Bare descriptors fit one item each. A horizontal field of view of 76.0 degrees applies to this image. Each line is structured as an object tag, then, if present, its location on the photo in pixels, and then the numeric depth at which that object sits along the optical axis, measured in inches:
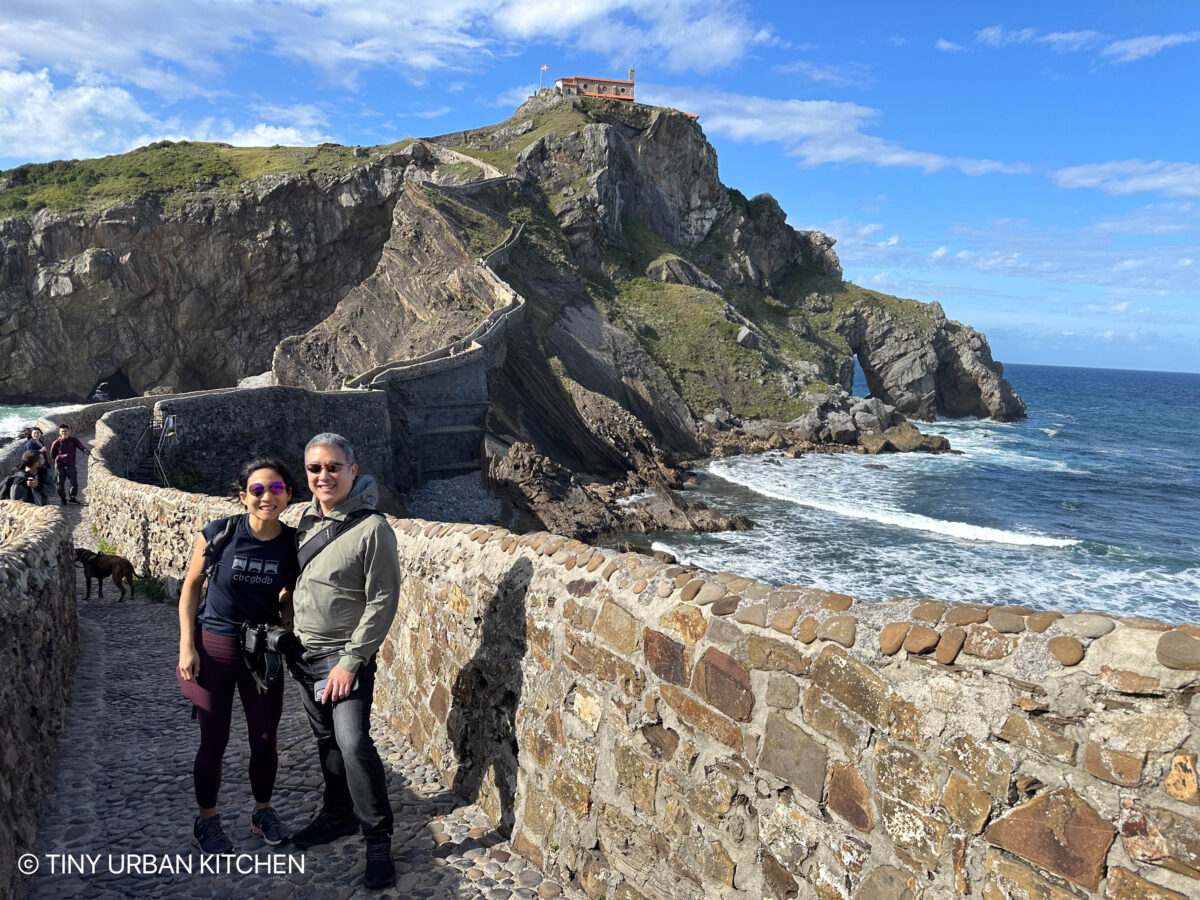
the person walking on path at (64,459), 605.6
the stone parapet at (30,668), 153.6
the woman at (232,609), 154.6
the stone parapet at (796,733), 88.3
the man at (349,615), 144.6
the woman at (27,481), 465.1
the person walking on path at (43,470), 517.0
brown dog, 379.2
